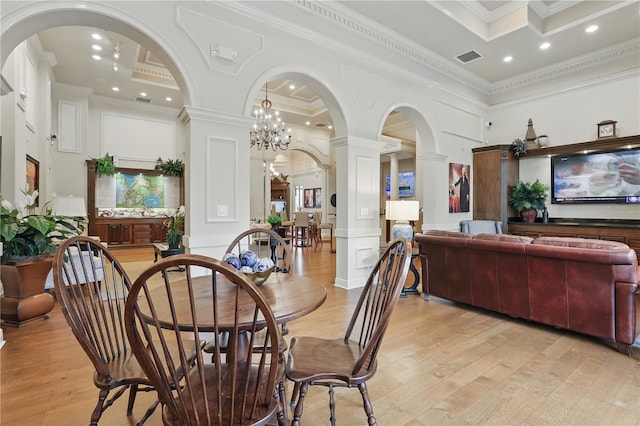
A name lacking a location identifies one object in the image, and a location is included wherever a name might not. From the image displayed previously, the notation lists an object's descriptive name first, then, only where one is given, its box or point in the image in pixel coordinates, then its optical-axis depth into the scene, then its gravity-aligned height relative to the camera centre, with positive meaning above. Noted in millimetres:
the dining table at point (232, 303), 1155 -405
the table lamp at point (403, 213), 4285 -10
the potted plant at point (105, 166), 7668 +1134
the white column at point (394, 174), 9555 +1175
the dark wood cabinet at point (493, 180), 6188 +640
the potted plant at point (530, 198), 6047 +269
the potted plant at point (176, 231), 5172 -303
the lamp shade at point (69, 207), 4168 +78
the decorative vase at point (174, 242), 5215 -490
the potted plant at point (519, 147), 6199 +1286
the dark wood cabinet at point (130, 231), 8000 -469
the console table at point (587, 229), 4816 -291
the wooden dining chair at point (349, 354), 1346 -698
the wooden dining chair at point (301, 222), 8914 -270
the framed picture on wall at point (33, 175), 5059 +636
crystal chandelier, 6909 +1811
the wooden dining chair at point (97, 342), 1238 -530
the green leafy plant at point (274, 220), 6562 -157
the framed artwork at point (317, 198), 12867 +595
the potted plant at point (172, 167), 8570 +1236
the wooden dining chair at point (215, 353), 914 -434
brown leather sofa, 2467 -611
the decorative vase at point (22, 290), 3029 -757
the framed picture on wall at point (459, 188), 6062 +482
